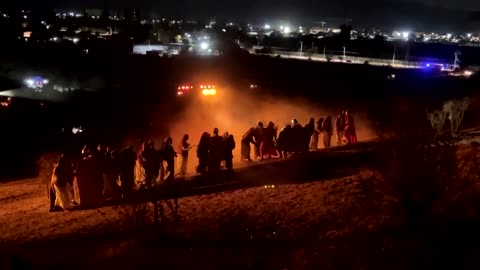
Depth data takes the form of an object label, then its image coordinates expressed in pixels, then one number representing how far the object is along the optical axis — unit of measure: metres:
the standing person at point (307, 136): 16.94
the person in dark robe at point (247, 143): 16.78
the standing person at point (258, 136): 16.75
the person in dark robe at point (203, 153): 15.39
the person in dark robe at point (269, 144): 16.83
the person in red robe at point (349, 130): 19.05
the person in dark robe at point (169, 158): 14.55
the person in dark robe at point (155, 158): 14.25
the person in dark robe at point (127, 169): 13.74
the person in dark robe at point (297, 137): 16.87
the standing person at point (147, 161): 14.20
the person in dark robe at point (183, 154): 15.78
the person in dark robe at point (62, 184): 12.94
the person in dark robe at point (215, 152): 15.31
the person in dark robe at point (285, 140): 16.80
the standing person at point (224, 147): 15.36
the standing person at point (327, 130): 18.44
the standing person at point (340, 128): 19.14
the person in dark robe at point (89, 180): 13.05
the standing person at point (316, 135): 18.25
